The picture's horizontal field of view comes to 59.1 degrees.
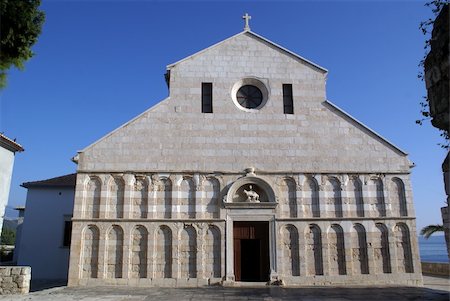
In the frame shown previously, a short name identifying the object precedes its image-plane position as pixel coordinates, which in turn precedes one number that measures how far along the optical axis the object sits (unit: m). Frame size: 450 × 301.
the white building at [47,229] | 20.09
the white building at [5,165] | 16.56
